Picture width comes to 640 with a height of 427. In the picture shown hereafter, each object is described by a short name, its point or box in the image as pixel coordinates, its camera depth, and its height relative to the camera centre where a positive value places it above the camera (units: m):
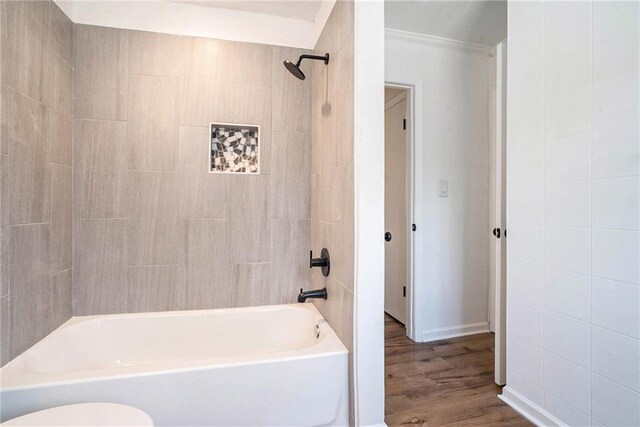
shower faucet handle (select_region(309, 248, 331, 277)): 1.79 -0.30
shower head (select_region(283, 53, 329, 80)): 1.75 +0.81
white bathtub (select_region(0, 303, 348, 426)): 1.21 -0.72
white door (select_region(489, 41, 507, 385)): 1.87 -0.10
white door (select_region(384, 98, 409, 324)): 2.82 +0.01
